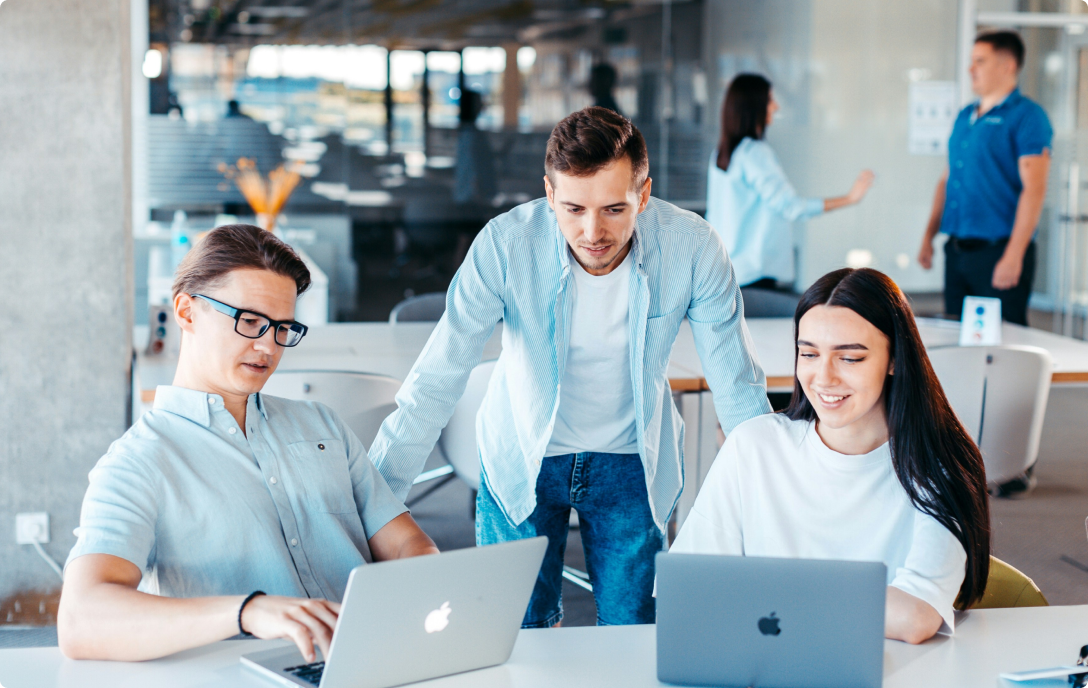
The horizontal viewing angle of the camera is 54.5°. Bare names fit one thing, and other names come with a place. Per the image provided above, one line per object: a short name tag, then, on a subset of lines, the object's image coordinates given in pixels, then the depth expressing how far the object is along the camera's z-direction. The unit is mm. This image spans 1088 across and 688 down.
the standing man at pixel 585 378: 1955
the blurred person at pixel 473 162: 7094
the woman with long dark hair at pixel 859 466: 1622
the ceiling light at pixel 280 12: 6629
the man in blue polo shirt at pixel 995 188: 4438
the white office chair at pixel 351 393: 2791
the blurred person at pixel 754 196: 4262
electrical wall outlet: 2990
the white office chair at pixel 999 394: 3219
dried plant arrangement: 6504
